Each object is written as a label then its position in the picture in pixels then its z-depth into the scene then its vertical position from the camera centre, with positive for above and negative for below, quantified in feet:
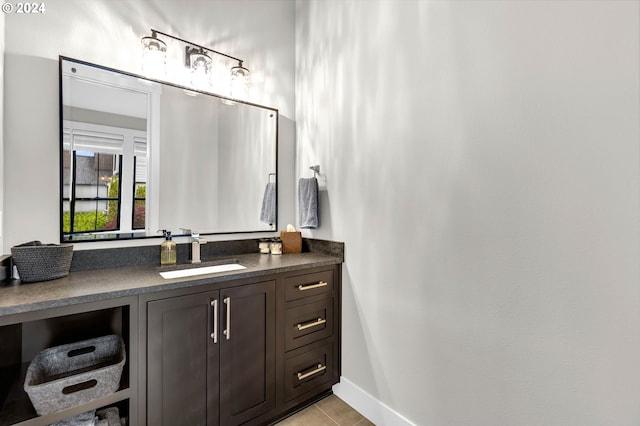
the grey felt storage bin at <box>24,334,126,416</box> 3.72 -2.21
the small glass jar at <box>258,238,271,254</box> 7.34 -0.79
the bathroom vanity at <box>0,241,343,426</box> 4.08 -2.01
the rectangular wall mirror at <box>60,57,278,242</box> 5.31 +1.13
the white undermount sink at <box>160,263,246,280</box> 5.37 -1.08
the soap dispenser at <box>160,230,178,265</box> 5.93 -0.76
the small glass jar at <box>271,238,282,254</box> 7.21 -0.79
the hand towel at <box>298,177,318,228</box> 7.16 +0.26
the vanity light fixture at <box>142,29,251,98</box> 5.95 +3.25
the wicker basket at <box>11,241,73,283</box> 4.31 -0.69
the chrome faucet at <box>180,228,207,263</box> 6.29 -0.68
